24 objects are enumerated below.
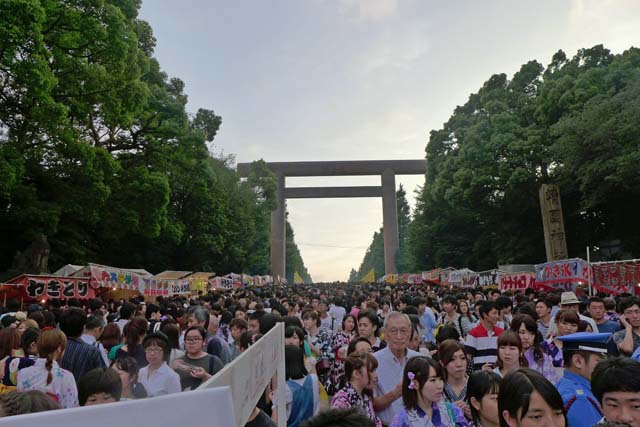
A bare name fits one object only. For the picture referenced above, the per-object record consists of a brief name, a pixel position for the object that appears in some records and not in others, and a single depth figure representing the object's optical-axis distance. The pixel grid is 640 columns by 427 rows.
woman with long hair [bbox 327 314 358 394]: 3.74
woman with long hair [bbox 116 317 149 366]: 4.49
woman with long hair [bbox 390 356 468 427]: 2.71
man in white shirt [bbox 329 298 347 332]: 9.23
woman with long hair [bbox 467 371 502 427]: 2.65
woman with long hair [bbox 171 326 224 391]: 3.93
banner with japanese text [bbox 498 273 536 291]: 14.10
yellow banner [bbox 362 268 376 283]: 58.22
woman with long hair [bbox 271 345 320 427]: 3.16
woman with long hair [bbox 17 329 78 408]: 3.19
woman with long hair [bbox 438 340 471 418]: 3.39
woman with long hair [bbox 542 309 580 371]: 4.13
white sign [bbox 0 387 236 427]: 0.56
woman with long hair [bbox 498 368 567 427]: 2.02
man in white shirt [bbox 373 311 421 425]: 3.22
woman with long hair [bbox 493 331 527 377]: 3.54
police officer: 2.39
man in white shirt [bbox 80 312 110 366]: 4.95
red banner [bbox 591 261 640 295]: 10.76
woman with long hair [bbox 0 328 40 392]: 3.57
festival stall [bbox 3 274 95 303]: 10.38
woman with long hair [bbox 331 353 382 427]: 2.95
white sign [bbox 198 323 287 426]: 1.13
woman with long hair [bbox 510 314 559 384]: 4.01
